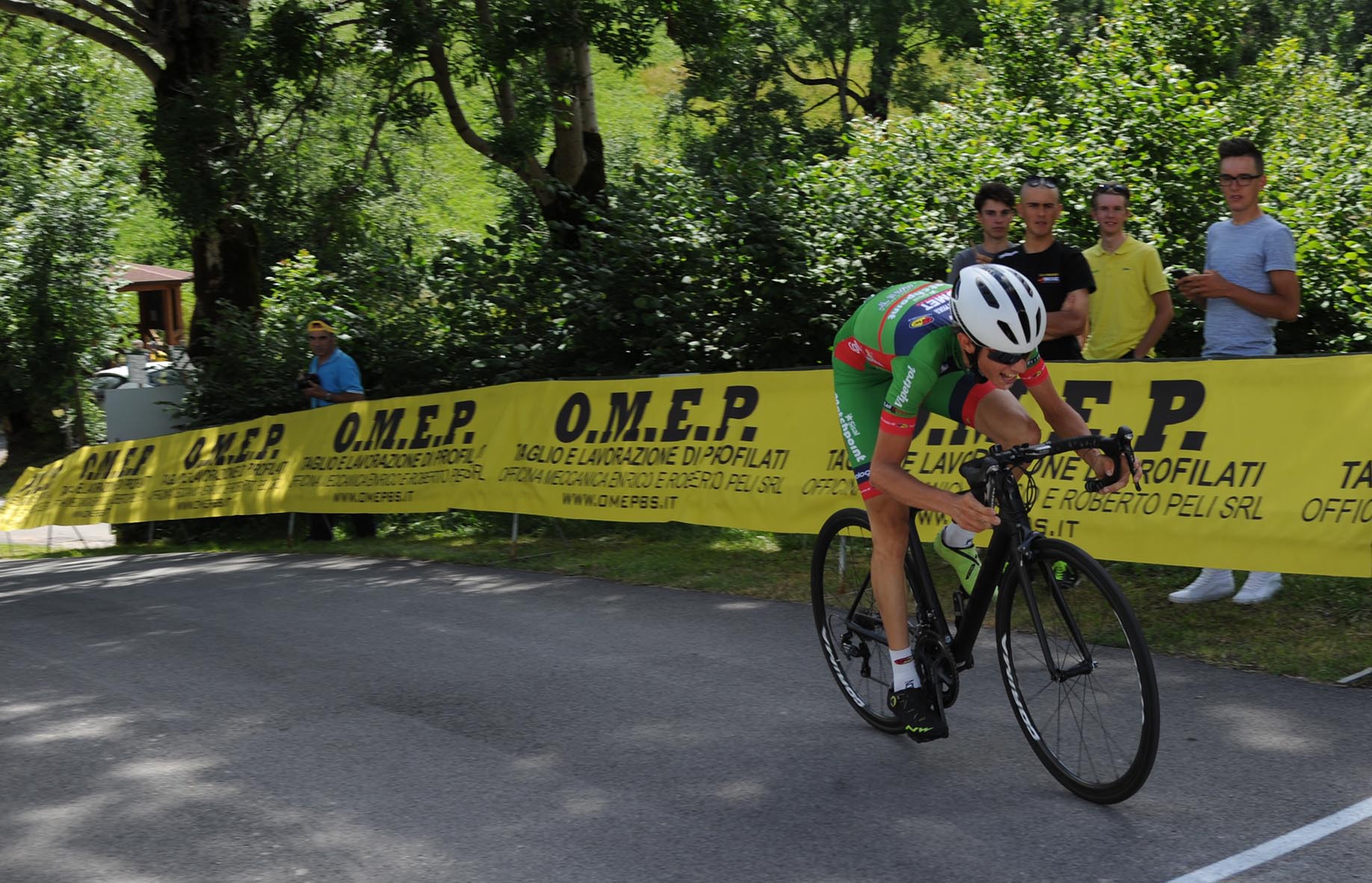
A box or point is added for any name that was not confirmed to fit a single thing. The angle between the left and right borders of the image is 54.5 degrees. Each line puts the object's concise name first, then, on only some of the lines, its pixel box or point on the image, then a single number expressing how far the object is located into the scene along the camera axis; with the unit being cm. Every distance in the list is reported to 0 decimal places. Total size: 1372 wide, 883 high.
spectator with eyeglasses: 705
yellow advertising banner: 635
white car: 1723
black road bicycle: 428
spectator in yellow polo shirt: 786
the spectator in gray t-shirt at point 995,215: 770
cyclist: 434
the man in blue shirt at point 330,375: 1366
